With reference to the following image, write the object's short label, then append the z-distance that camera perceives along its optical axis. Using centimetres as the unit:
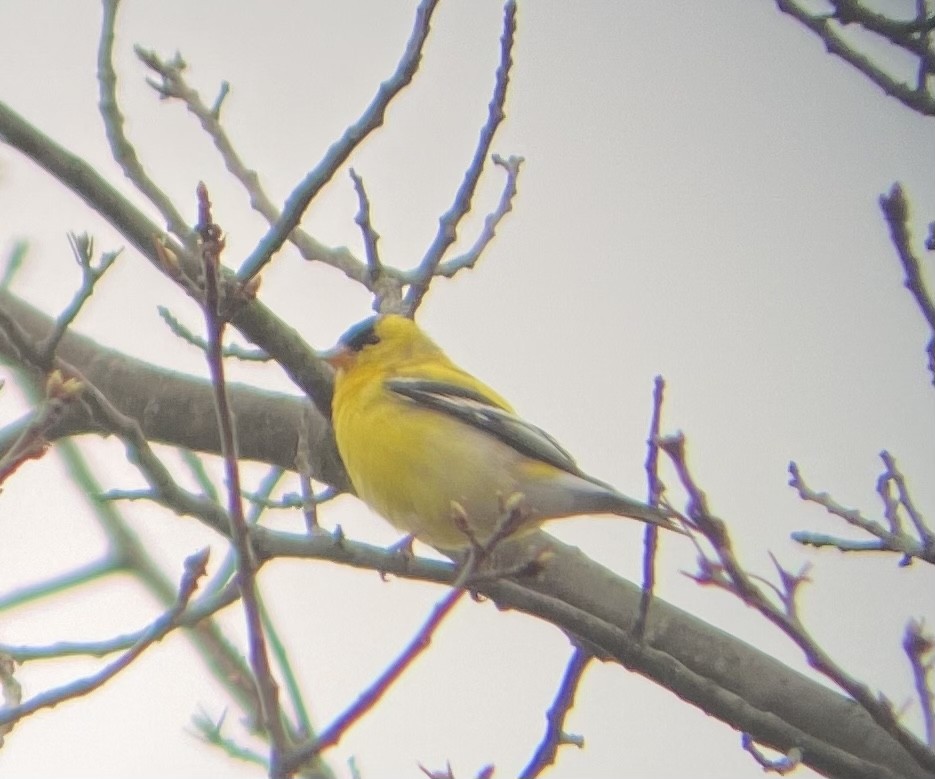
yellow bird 956
